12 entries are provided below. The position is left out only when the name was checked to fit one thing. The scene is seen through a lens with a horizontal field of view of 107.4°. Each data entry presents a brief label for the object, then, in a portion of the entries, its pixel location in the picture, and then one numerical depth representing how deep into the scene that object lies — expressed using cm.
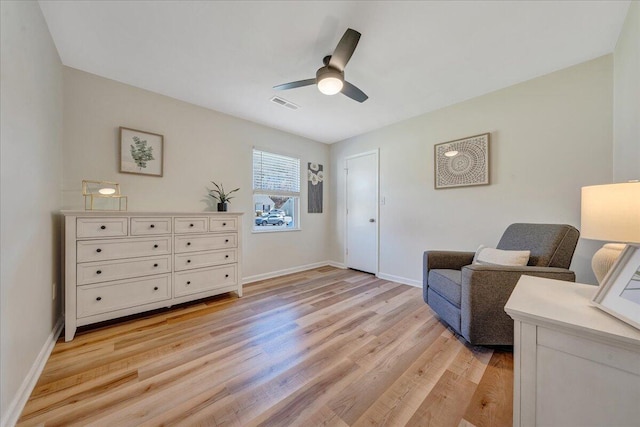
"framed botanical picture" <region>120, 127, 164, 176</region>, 250
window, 366
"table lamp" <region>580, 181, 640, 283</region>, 92
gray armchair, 170
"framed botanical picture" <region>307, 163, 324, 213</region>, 430
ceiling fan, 170
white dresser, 194
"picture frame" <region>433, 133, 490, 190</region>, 270
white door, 385
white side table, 67
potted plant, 297
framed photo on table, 73
